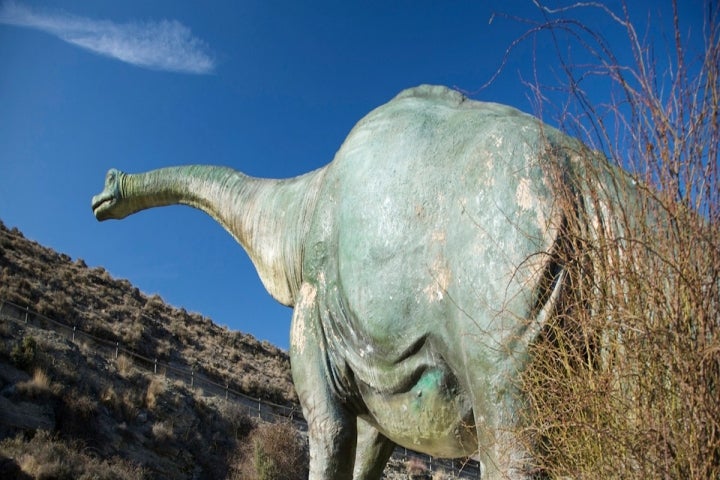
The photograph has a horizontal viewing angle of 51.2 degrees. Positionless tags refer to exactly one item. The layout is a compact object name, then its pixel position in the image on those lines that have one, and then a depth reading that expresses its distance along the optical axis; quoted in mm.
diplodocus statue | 2945
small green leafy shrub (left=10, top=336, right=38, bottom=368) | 15961
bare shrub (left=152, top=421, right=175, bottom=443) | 17094
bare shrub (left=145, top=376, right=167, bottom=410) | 18344
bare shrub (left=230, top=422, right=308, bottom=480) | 17672
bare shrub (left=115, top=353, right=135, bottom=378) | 19188
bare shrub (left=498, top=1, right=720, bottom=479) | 2350
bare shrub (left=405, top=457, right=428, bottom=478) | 20208
